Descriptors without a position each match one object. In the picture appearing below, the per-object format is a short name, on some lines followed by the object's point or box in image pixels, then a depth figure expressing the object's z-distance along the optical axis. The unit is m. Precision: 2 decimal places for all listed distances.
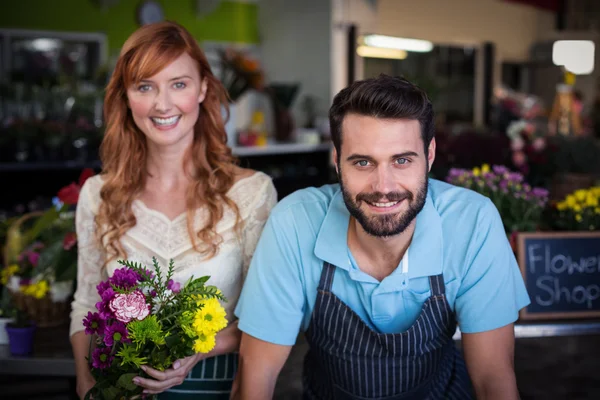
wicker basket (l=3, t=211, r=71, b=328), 2.23
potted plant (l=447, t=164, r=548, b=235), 2.28
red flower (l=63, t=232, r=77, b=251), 2.20
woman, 1.90
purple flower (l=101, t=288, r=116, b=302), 1.42
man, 1.60
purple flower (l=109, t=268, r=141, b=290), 1.45
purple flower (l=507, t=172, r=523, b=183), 2.40
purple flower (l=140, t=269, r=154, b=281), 1.47
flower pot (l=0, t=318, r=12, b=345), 2.11
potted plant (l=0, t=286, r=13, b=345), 2.11
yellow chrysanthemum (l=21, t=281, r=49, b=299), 2.20
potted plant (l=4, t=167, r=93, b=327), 2.21
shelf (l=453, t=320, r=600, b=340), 2.10
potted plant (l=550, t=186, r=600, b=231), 2.29
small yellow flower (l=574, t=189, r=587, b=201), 2.38
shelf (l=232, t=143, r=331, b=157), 6.62
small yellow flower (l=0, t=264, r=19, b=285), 2.28
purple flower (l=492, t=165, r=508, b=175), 2.44
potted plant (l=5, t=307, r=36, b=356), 2.01
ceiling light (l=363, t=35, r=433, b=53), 9.02
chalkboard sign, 2.18
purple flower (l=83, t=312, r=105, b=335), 1.48
